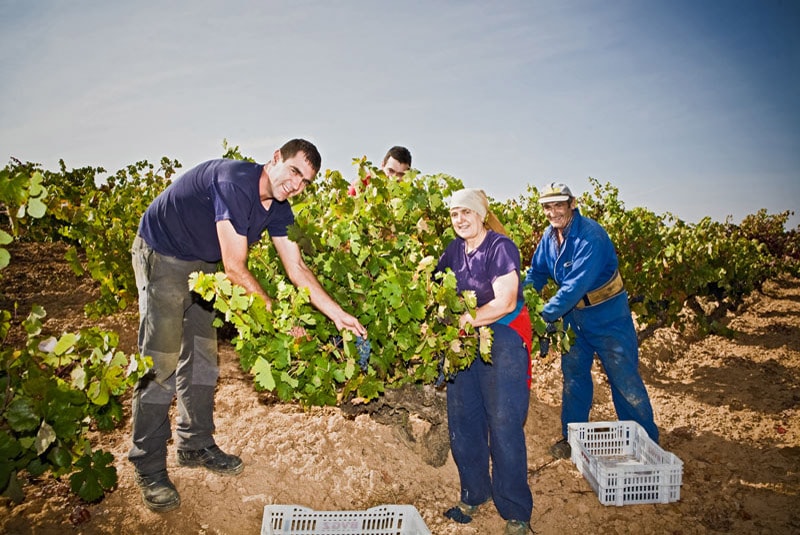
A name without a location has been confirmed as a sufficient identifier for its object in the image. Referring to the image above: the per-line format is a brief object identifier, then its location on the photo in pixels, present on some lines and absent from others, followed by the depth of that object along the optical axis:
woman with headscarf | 2.88
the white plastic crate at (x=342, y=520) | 2.76
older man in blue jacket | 3.77
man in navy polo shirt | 2.87
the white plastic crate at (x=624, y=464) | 3.50
